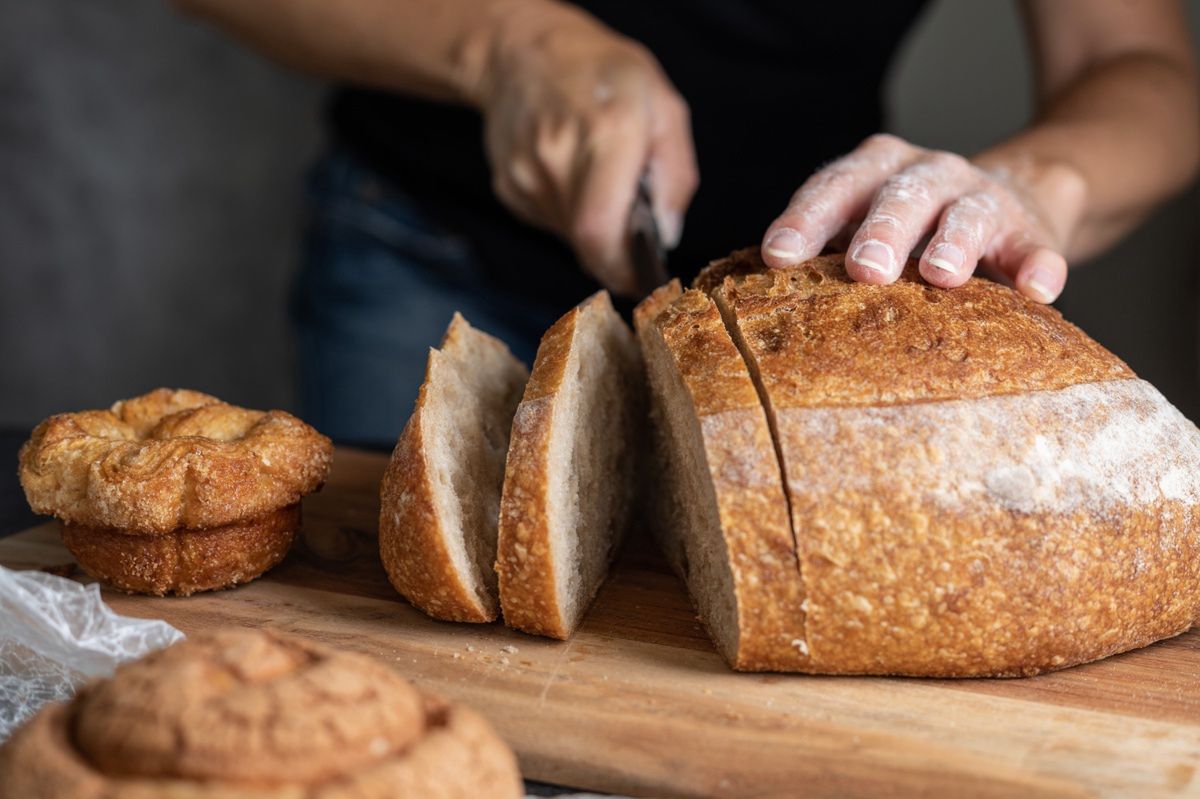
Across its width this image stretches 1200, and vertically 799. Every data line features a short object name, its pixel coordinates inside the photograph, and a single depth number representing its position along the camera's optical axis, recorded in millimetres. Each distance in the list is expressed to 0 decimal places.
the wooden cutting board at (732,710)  516
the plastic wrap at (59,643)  541
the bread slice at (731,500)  546
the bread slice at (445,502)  575
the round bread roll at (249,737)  446
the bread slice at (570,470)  570
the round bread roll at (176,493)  583
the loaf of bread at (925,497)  544
